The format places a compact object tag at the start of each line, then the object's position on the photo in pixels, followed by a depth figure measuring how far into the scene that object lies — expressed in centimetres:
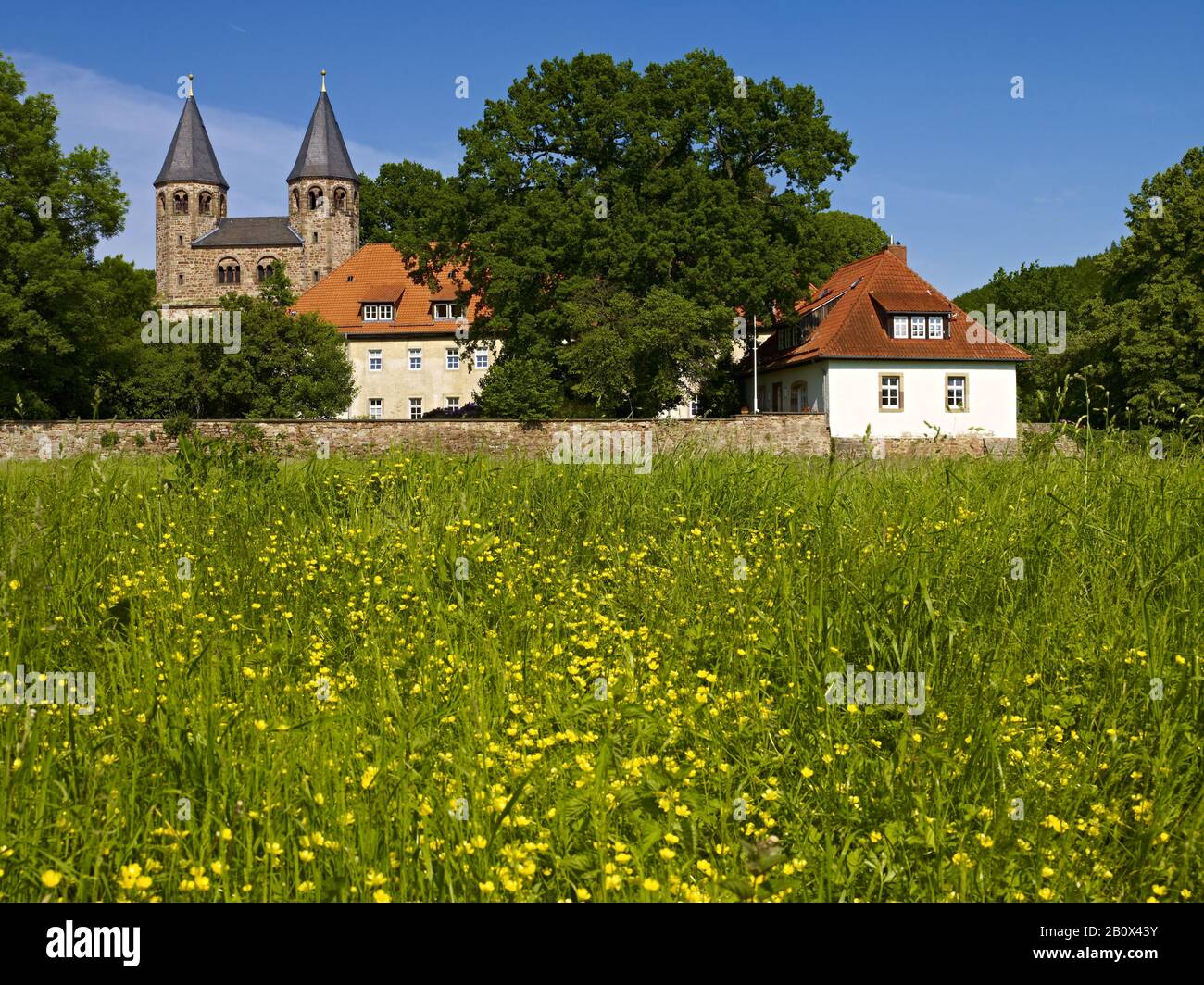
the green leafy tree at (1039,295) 4803
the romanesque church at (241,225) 9175
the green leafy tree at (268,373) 3903
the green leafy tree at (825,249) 3822
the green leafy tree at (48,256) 3669
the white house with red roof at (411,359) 5997
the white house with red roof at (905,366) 4122
